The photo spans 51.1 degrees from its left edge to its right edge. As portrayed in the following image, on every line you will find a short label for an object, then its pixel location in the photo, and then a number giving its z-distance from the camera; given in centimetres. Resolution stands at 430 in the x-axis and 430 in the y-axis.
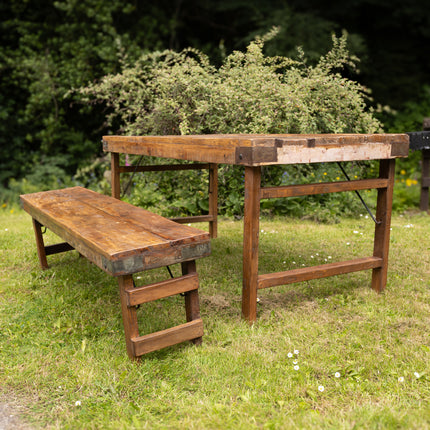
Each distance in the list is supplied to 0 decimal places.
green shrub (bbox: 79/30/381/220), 433
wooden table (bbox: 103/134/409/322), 211
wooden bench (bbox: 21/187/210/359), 185
